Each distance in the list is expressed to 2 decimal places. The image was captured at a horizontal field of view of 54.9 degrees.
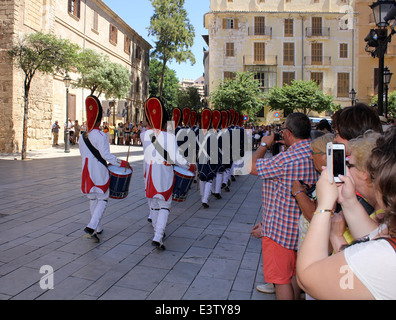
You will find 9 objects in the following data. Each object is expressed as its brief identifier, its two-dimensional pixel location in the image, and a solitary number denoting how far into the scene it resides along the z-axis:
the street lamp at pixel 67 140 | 19.41
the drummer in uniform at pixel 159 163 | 5.08
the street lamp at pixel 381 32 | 7.22
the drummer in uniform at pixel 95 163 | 5.36
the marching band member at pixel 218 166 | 8.90
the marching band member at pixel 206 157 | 8.05
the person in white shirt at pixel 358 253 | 1.35
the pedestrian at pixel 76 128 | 23.88
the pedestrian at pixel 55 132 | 21.84
